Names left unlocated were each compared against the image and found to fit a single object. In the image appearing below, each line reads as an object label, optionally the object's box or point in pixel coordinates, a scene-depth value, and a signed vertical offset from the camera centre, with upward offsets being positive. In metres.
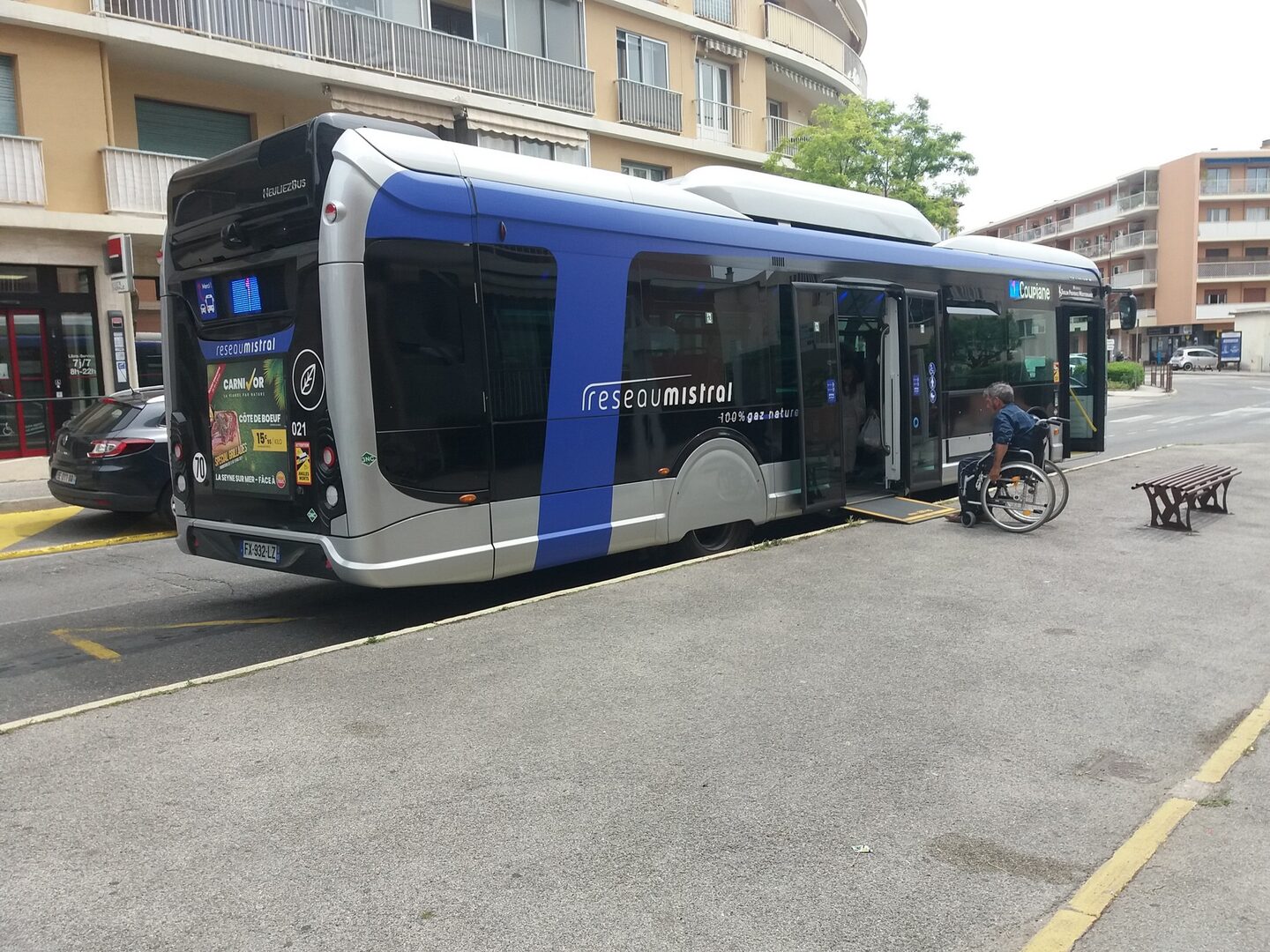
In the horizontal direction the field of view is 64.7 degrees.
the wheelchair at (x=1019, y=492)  9.59 -1.22
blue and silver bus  6.08 +0.23
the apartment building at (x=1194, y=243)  68.75 +8.08
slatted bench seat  9.67 -1.31
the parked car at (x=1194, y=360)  65.38 -0.11
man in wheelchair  9.70 -0.72
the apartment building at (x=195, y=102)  16.39 +5.81
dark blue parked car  11.04 -0.58
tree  24.78 +5.49
